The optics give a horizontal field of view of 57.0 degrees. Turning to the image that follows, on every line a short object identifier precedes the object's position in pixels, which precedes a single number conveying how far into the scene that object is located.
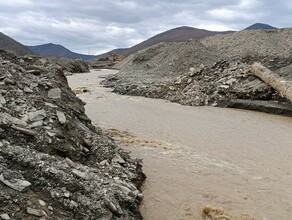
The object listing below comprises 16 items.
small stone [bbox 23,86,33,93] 3.80
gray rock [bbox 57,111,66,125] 3.53
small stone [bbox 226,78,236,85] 9.57
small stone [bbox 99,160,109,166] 3.50
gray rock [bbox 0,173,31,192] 2.48
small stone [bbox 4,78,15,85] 3.72
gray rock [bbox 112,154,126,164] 3.66
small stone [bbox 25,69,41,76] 4.41
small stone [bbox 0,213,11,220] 2.27
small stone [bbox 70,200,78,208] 2.59
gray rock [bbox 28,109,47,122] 3.36
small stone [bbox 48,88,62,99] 4.11
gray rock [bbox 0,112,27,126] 3.15
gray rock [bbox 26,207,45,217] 2.36
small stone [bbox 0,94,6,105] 3.39
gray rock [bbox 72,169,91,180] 2.88
